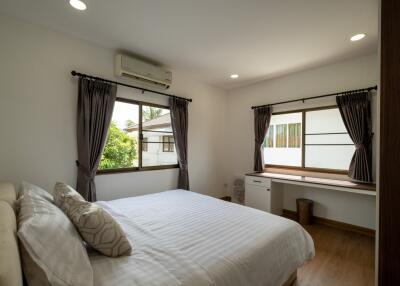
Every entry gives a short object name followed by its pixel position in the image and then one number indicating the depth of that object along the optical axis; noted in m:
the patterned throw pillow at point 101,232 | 1.12
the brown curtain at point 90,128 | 2.40
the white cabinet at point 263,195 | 3.29
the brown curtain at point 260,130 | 3.74
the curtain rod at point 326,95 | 2.69
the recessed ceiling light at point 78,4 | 1.83
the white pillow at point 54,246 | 0.79
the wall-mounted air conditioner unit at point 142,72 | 2.66
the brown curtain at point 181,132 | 3.40
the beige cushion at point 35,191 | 1.42
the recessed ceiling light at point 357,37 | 2.30
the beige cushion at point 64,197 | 1.30
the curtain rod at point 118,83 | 2.37
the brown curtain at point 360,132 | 2.70
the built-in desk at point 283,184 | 2.66
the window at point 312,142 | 3.12
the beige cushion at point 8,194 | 1.27
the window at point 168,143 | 3.51
